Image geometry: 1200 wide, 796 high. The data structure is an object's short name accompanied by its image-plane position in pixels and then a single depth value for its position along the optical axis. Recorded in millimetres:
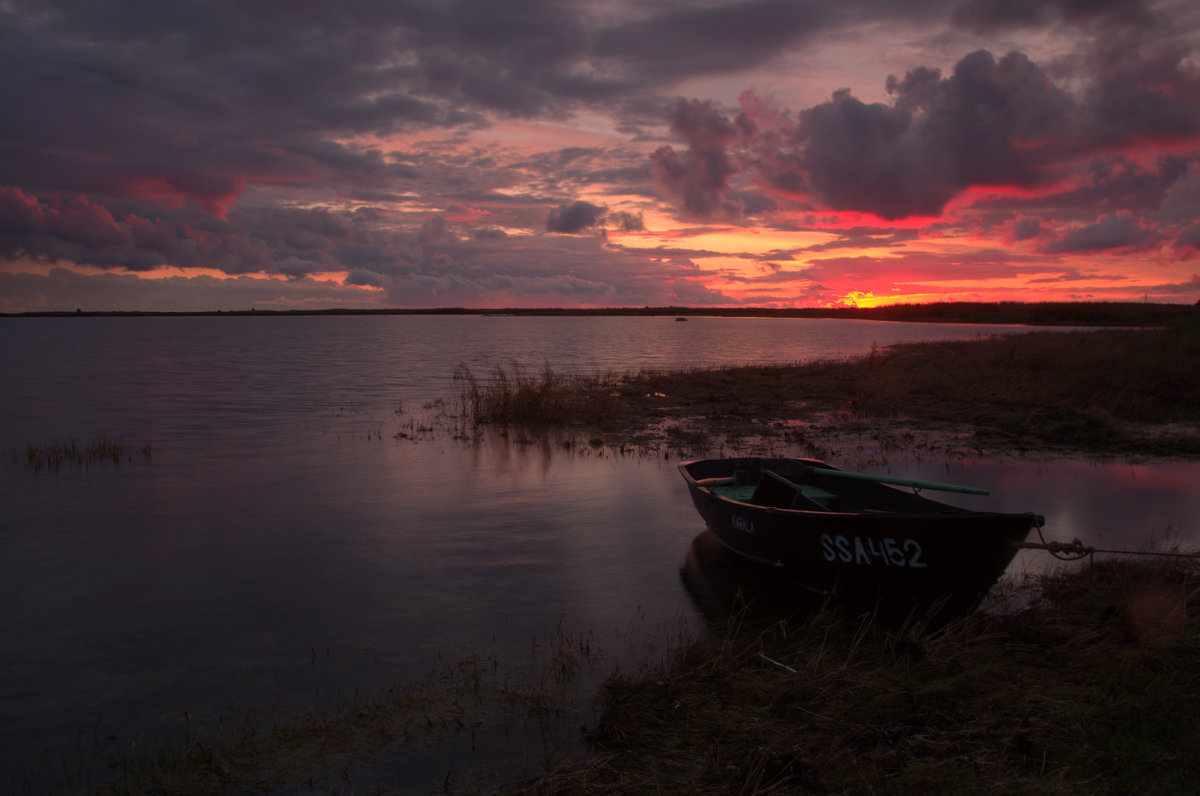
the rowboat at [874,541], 7293
